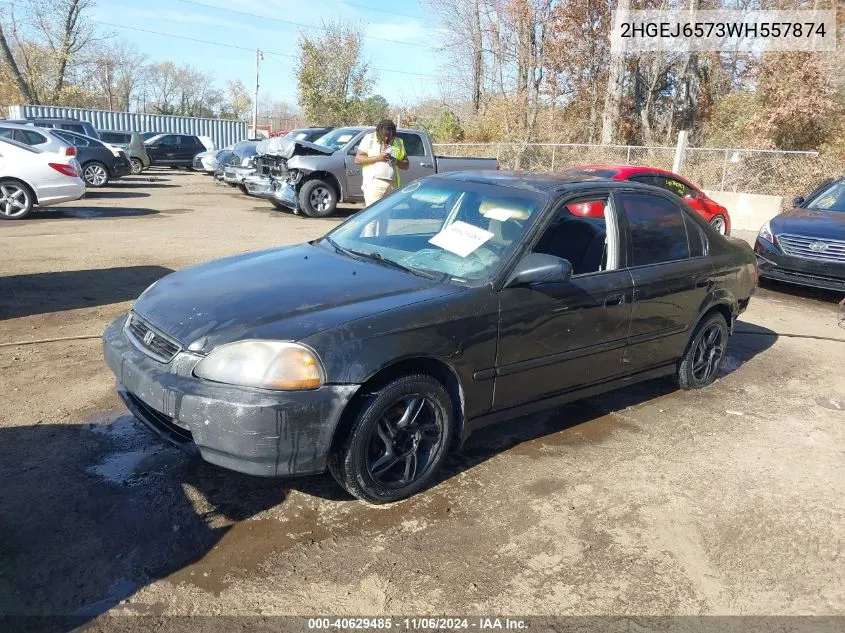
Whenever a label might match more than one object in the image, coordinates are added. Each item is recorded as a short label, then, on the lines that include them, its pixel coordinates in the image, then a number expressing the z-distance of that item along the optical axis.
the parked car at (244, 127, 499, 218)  13.53
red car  9.91
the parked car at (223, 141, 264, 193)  16.90
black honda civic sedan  2.93
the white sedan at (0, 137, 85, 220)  11.35
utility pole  39.96
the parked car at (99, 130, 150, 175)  23.97
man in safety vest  8.02
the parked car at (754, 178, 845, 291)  8.36
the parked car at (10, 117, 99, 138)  21.47
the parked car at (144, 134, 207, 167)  27.69
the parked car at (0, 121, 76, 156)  13.03
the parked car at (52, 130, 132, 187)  18.14
